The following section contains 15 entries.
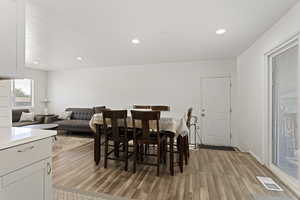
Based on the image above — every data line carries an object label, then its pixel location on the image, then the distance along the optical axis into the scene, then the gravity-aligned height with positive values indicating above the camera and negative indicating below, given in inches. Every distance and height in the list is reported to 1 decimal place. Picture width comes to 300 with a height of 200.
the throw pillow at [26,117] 216.2 -23.5
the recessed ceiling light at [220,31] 110.6 +50.0
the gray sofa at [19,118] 203.3 -25.8
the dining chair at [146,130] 101.1 -20.4
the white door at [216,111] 193.6 -12.6
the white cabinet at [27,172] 43.1 -22.1
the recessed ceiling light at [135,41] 129.4 +50.8
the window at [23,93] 229.8 +10.9
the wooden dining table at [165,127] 107.5 -18.9
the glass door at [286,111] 90.3 -6.6
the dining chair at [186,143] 122.6 -33.7
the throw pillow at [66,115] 239.2 -22.6
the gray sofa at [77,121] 210.4 -30.0
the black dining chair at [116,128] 110.9 -20.7
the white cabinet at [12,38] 52.9 +22.1
